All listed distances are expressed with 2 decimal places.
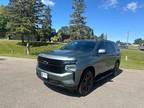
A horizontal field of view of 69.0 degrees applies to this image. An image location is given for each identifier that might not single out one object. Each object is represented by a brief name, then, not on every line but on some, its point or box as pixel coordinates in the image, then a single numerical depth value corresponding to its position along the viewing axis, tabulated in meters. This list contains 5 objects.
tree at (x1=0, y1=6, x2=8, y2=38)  37.42
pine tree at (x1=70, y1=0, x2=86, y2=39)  30.90
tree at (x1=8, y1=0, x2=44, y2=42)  19.45
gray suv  3.31
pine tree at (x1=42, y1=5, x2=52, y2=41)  36.25
